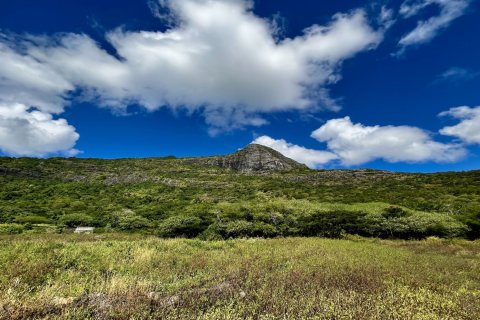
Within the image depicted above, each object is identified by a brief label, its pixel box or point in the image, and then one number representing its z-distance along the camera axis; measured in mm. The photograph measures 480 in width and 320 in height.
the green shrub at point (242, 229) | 27184
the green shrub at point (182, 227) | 28814
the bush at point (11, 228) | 27838
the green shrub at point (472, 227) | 30344
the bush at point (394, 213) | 33031
